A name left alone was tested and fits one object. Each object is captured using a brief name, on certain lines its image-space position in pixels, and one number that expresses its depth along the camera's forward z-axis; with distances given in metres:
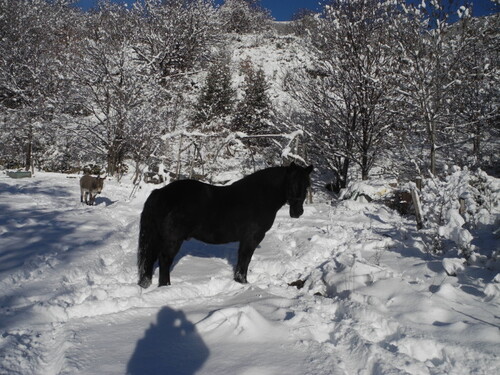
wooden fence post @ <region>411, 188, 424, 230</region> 6.52
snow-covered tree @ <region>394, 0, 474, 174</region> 10.02
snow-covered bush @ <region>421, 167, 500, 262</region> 4.60
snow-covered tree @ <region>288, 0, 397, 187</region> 12.70
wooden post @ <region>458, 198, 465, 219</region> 5.78
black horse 3.79
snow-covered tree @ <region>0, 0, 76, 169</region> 18.83
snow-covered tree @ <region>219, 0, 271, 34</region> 45.34
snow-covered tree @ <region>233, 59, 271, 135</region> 21.61
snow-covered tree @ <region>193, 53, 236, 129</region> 23.55
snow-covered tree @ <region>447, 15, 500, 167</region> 14.08
